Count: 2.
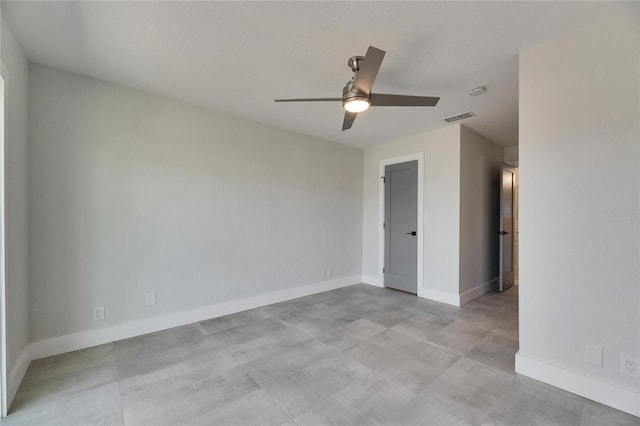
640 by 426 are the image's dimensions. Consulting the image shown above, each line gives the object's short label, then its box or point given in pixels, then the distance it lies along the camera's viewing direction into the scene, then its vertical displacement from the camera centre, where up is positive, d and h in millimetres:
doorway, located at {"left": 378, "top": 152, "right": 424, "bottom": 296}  4301 -192
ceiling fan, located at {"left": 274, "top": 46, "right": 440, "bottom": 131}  1787 +861
